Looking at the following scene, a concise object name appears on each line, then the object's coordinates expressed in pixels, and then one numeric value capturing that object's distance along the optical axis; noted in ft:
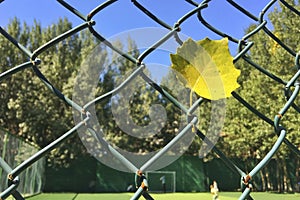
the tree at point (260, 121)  32.32
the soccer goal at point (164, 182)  51.19
